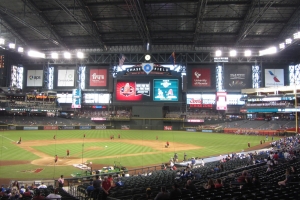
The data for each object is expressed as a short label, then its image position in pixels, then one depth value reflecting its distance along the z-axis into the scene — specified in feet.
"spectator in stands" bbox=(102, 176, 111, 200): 33.58
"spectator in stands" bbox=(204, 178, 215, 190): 29.53
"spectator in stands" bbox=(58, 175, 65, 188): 52.23
